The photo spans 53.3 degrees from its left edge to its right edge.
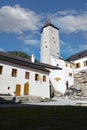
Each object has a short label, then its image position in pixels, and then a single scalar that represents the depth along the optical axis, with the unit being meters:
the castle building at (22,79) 13.59
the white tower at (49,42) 27.34
